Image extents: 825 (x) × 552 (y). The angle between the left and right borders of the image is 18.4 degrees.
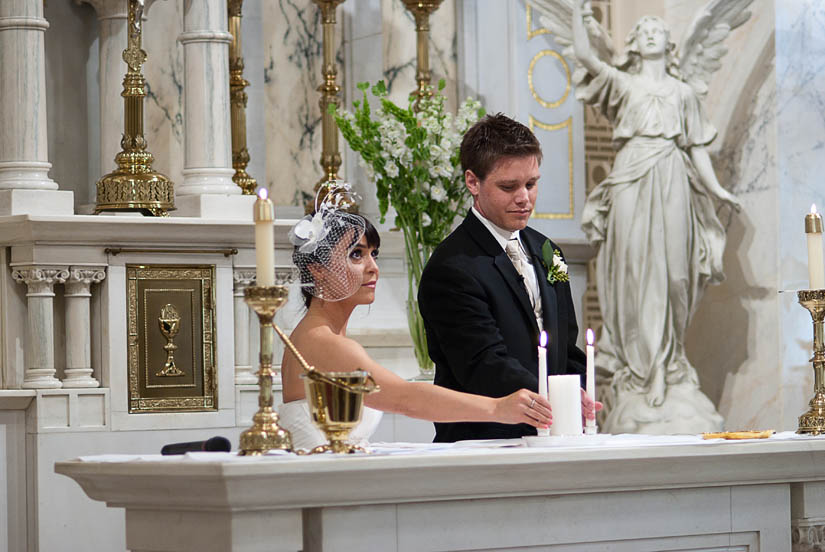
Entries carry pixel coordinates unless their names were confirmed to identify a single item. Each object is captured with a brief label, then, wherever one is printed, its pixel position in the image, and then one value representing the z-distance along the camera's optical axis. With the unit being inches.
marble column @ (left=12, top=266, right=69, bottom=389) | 398.2
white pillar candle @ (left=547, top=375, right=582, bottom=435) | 222.4
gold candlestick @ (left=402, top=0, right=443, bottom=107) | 490.4
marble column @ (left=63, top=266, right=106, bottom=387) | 402.6
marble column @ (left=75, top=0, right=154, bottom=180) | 459.0
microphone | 205.8
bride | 224.8
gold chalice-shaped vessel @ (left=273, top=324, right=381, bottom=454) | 195.4
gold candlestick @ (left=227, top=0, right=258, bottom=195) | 478.3
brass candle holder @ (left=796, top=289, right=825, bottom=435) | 246.1
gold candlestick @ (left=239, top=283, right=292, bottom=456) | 192.5
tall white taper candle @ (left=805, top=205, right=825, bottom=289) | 246.9
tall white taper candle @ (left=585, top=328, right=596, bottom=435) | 229.6
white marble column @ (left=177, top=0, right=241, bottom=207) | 439.8
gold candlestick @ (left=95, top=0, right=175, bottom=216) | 421.8
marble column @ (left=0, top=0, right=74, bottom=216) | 415.5
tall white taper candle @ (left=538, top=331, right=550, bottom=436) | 222.8
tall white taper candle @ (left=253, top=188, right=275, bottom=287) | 196.3
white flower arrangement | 450.6
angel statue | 467.1
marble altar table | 182.2
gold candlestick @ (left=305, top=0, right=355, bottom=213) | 488.0
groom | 254.4
